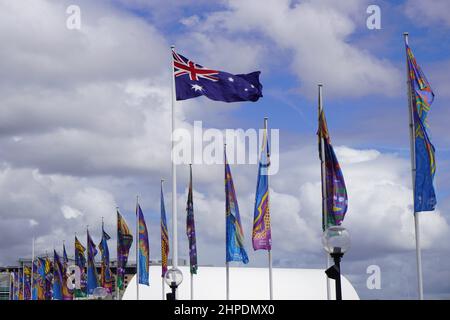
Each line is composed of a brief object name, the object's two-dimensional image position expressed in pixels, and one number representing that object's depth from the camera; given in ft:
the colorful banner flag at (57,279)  279.90
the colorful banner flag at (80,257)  253.65
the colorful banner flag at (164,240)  172.04
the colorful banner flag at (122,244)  205.77
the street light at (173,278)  75.58
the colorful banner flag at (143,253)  190.60
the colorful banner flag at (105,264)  219.43
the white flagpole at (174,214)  100.63
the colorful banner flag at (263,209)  136.98
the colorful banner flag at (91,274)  227.36
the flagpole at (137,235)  195.21
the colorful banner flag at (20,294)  445.37
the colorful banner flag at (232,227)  148.56
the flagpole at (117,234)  209.97
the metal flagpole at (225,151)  152.66
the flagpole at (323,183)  104.12
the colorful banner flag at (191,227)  162.50
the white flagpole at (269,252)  142.80
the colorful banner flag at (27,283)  363.19
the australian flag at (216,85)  100.83
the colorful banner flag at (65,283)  275.80
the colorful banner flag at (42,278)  308.40
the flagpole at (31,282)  348.22
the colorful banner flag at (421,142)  88.89
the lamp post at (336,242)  51.34
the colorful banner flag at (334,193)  101.50
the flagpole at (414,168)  88.53
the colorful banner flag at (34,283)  347.97
